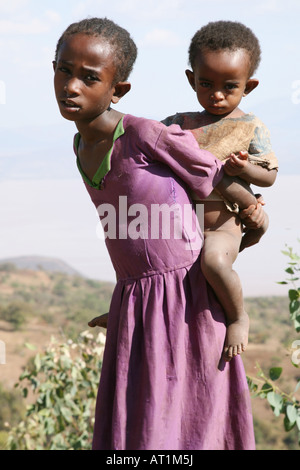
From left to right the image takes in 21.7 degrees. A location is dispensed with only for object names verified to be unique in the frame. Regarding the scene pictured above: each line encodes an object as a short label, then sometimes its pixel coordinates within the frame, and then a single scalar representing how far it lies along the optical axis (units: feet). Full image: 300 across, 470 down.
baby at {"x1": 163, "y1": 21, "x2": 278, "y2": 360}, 8.17
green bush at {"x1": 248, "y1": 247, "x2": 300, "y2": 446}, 11.58
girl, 7.89
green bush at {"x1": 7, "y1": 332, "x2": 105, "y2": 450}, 16.43
